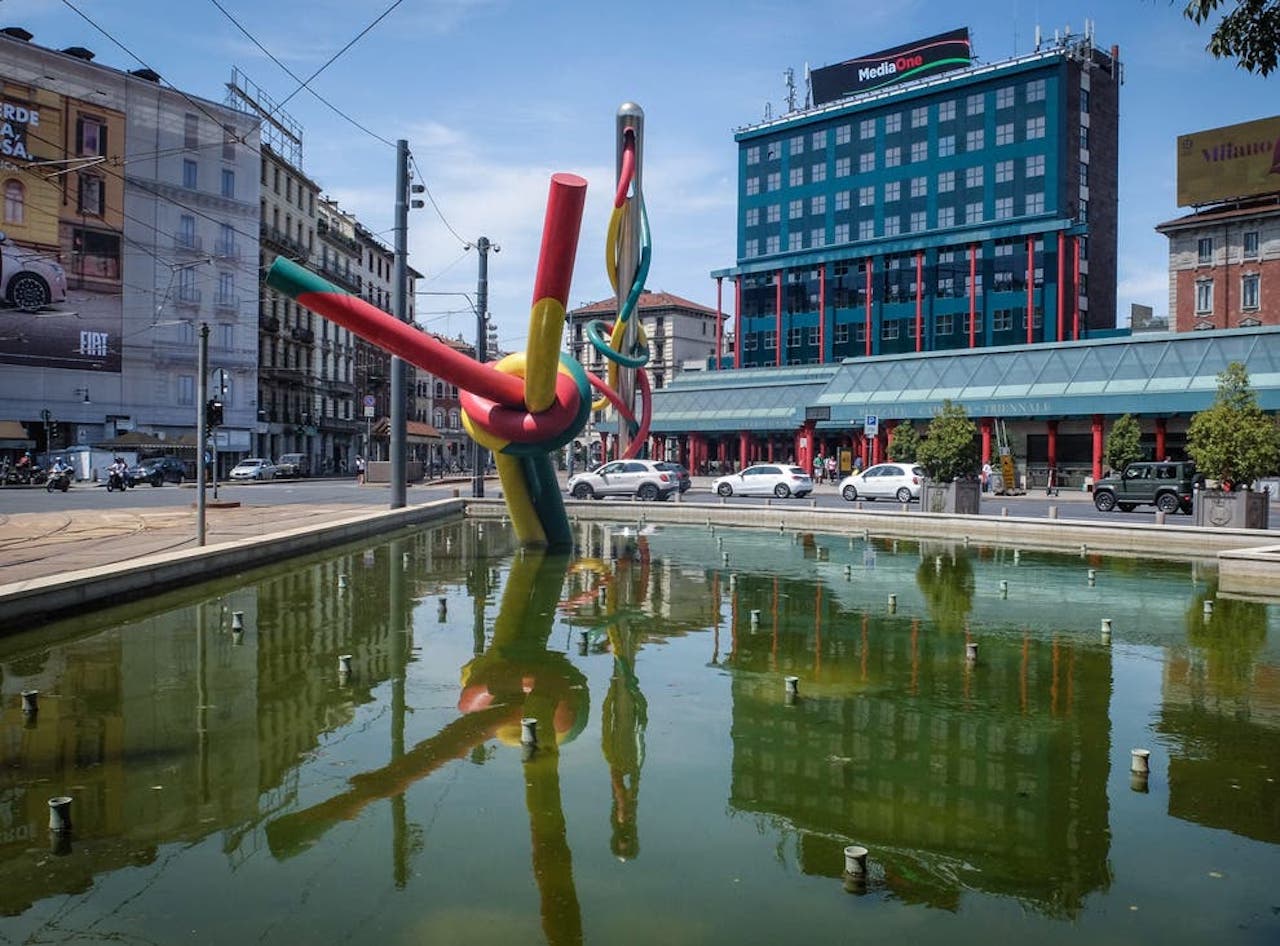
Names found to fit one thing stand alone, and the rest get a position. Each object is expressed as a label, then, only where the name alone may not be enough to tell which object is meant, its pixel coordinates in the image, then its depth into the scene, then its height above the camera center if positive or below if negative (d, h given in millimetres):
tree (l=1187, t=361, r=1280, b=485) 23578 +666
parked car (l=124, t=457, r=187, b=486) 44406 -596
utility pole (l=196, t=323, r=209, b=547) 16875 +849
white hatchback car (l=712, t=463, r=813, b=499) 40625 -671
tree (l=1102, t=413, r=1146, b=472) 42188 +1014
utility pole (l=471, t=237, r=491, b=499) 33522 +4674
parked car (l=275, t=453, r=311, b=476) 58312 -347
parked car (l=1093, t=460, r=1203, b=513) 32625 -567
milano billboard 54844 +16383
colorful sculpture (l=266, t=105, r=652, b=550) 14812 +1375
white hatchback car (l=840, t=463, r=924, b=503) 37688 -627
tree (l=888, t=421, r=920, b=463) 42812 +928
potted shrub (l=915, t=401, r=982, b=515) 30312 +16
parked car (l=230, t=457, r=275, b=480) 54406 -560
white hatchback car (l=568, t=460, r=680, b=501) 37562 -650
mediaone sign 70750 +28016
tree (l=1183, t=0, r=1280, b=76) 7539 +3176
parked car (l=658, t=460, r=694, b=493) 38625 -327
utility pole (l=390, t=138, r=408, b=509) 26422 +2502
